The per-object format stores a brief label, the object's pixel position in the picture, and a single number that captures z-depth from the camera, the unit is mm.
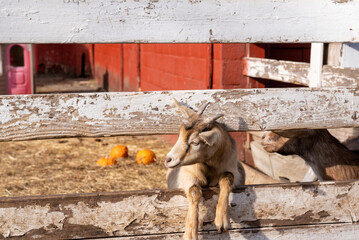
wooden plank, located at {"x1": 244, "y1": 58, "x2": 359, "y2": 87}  4395
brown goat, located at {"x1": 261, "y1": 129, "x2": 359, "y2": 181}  4451
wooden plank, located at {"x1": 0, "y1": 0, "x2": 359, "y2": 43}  2568
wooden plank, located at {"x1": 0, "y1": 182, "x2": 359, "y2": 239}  2672
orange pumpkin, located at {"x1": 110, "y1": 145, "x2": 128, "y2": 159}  8156
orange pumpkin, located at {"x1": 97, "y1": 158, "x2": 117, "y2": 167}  7826
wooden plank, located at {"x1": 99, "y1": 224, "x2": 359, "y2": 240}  2906
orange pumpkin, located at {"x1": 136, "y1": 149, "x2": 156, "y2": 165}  7929
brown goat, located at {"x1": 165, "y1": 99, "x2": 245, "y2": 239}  2754
